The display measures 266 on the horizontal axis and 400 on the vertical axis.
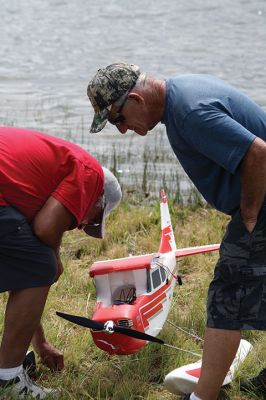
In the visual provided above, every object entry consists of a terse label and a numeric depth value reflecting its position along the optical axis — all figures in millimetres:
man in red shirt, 8156
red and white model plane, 8758
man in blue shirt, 7430
